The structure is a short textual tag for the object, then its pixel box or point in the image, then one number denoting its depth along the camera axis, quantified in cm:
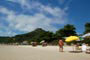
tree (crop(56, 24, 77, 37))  3134
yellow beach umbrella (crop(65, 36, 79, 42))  775
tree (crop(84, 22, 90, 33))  2661
